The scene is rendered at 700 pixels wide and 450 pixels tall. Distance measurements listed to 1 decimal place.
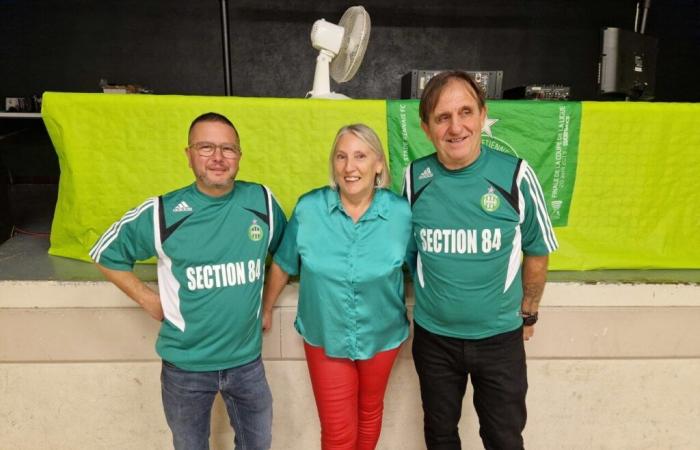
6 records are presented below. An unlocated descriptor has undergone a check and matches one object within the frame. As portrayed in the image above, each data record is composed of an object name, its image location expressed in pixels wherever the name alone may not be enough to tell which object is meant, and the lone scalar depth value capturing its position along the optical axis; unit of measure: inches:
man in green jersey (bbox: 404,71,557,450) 47.9
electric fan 72.4
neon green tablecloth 66.6
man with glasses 49.6
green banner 68.0
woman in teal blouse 49.7
